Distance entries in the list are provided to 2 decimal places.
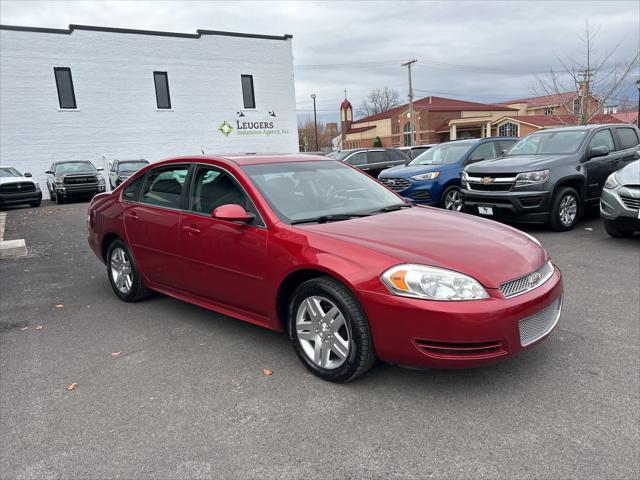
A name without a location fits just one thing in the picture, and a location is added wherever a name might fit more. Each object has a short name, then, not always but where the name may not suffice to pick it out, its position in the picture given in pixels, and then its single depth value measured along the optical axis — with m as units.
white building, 23.95
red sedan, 2.86
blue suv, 9.84
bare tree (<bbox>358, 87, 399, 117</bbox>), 87.50
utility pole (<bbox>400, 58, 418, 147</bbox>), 37.13
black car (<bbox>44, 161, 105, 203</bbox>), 19.19
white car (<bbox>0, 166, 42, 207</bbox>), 16.73
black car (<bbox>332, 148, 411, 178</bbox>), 15.89
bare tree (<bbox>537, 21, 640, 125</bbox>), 22.48
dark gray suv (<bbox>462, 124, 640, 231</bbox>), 8.02
